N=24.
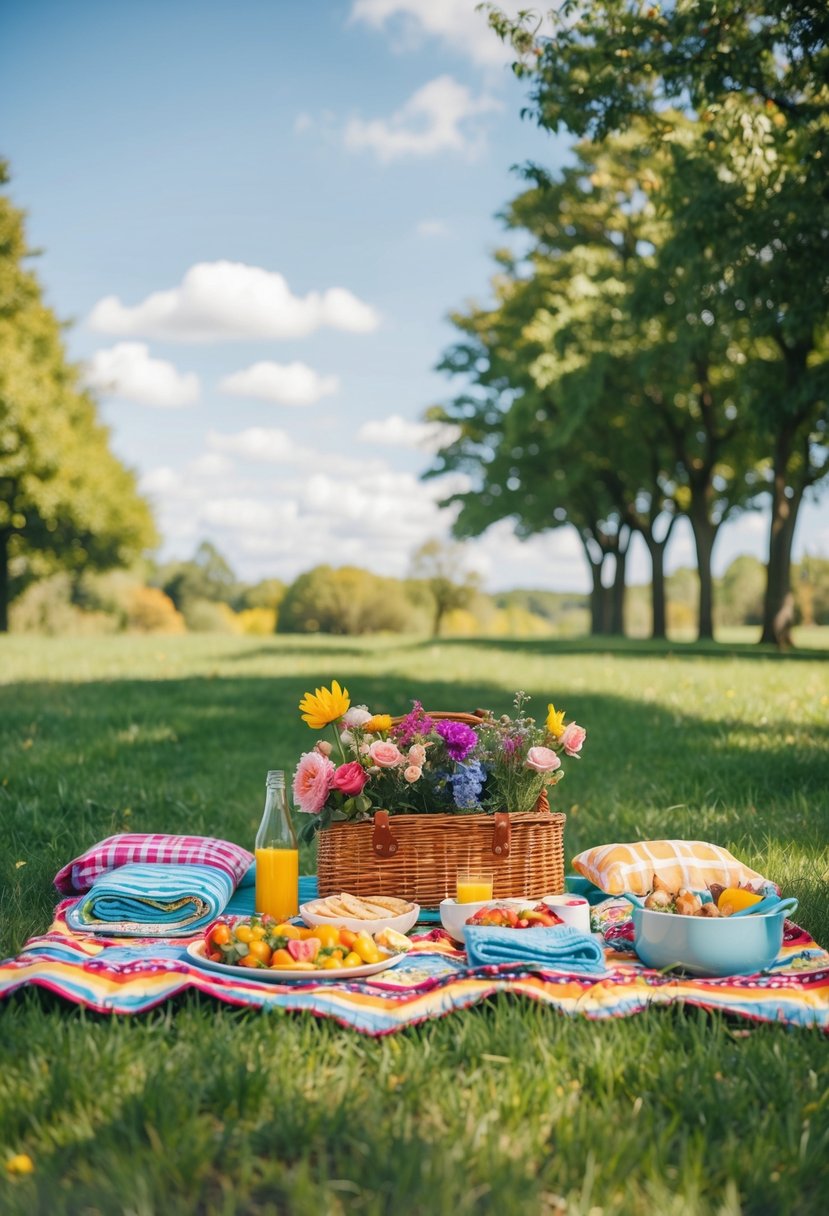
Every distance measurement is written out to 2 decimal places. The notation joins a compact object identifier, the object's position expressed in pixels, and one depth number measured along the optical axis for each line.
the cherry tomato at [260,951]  3.34
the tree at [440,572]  48.19
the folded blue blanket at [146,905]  3.96
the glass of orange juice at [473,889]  3.87
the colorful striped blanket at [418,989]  3.06
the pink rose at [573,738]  4.30
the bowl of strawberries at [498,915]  3.62
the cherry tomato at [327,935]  3.48
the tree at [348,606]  43.34
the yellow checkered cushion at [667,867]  4.23
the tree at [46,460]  29.81
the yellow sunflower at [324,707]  4.23
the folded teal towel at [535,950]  3.35
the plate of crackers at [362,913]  3.72
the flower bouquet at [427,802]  4.18
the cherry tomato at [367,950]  3.39
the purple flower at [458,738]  4.25
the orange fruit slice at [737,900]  3.55
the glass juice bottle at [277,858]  4.08
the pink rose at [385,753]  4.11
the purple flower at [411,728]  4.32
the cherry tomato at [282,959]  3.30
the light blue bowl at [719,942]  3.34
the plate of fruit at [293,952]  3.28
